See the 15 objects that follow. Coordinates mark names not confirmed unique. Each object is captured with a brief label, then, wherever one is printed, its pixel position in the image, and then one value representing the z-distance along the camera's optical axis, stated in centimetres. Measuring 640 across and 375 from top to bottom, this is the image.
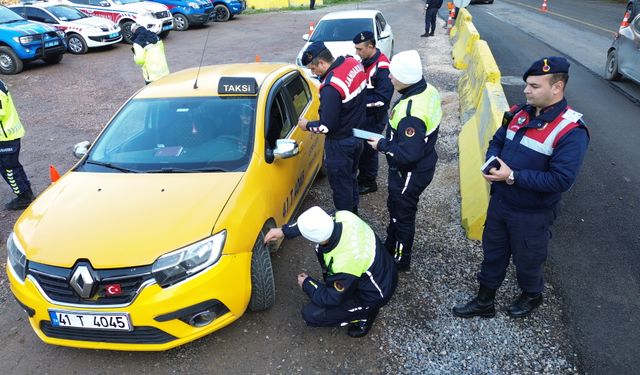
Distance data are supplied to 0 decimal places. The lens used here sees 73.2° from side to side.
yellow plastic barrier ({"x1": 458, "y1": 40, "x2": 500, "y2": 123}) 609
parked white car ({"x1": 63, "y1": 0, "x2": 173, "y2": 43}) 1504
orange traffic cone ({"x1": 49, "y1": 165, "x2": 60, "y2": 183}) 429
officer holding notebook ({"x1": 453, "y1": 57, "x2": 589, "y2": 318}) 252
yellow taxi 270
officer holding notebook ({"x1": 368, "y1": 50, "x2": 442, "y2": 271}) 322
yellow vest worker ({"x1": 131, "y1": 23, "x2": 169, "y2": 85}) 711
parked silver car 835
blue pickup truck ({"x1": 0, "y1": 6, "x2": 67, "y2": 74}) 1112
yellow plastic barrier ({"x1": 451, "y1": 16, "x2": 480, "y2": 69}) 1008
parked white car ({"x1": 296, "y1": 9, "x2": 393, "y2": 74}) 959
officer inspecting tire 277
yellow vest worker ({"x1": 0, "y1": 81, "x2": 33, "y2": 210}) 475
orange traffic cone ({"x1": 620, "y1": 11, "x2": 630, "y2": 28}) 882
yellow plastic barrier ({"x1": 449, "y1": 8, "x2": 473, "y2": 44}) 1293
